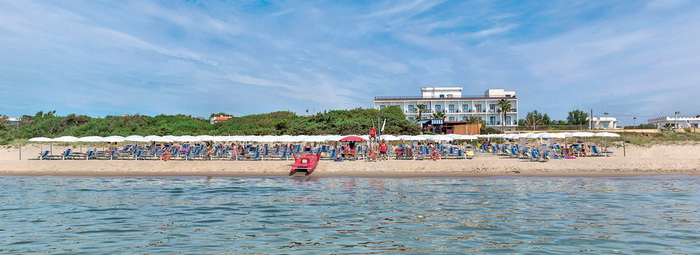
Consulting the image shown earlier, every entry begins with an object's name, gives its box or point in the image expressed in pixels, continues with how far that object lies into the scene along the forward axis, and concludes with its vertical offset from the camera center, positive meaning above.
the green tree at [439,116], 62.39 +3.03
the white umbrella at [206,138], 25.76 +0.18
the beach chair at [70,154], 23.90 -0.61
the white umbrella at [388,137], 26.04 +0.03
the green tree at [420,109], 64.75 +4.24
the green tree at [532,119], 70.31 +2.66
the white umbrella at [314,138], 25.17 +0.04
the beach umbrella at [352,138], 23.23 +0.01
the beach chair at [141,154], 24.39 -0.70
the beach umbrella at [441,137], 25.68 -0.03
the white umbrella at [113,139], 24.28 +0.21
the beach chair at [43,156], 23.67 -0.67
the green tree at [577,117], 74.25 +2.94
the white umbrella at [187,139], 25.59 +0.15
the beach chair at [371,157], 22.94 -1.02
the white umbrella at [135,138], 25.16 +0.25
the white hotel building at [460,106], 67.94 +4.79
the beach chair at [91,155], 24.10 -0.66
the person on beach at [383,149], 23.19 -0.62
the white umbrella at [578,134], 23.81 +0.00
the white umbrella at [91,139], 23.49 +0.23
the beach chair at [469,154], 23.71 -1.01
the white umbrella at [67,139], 23.57 +0.25
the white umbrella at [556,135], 25.04 -0.04
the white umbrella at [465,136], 26.56 -0.02
